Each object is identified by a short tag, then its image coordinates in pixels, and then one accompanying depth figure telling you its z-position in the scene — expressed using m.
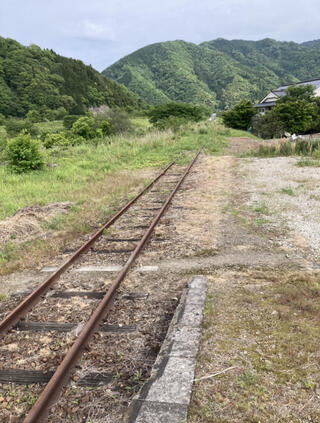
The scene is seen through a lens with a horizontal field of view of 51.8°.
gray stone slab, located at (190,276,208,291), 4.29
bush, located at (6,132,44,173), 13.34
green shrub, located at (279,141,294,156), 17.20
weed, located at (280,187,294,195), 9.43
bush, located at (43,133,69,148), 25.73
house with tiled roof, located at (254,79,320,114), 66.56
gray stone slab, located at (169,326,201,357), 3.01
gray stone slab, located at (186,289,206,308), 3.91
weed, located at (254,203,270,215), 7.74
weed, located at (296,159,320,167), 13.69
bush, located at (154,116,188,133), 30.17
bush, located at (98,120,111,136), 30.57
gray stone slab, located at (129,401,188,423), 2.31
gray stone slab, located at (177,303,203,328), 3.47
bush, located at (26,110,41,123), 85.06
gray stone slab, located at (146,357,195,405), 2.51
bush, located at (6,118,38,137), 45.95
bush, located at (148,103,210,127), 45.88
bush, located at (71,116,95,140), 29.31
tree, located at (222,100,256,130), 45.31
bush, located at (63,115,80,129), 64.07
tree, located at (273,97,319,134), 35.03
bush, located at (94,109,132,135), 30.89
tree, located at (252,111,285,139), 35.38
